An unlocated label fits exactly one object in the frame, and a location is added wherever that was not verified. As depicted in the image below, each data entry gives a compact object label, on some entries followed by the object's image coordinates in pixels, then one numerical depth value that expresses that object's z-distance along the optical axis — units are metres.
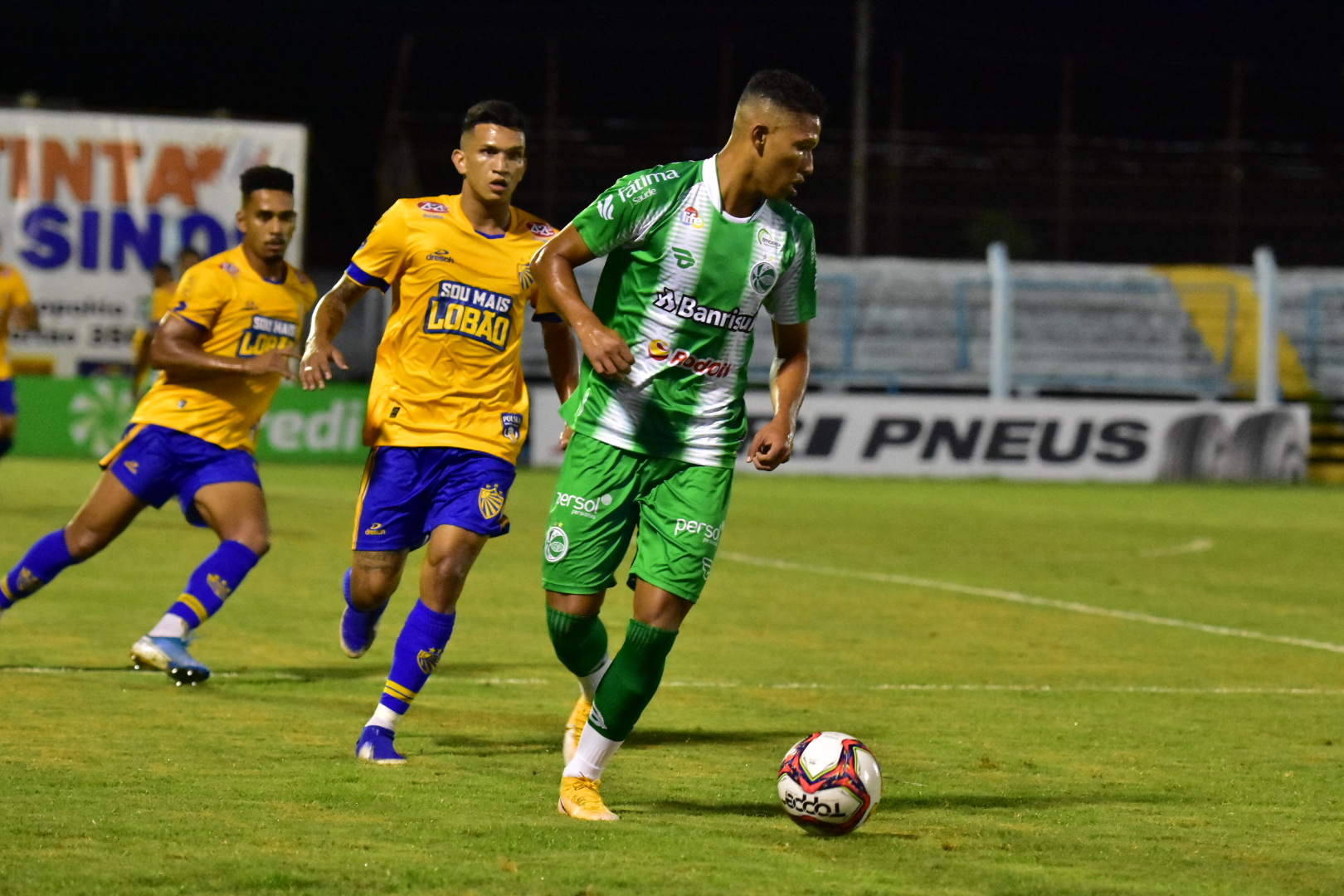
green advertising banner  52.56
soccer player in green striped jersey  11.55
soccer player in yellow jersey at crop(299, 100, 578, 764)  14.13
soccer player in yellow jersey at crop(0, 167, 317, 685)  16.73
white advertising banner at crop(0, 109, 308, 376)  54.94
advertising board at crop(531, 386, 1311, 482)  53.41
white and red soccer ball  10.95
